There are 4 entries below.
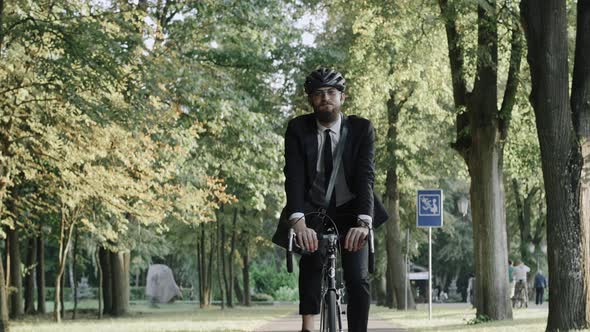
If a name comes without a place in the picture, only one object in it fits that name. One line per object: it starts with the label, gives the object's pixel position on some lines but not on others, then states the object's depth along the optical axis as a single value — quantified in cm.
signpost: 2245
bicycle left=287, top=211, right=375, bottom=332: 554
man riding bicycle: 580
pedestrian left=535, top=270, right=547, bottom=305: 4334
